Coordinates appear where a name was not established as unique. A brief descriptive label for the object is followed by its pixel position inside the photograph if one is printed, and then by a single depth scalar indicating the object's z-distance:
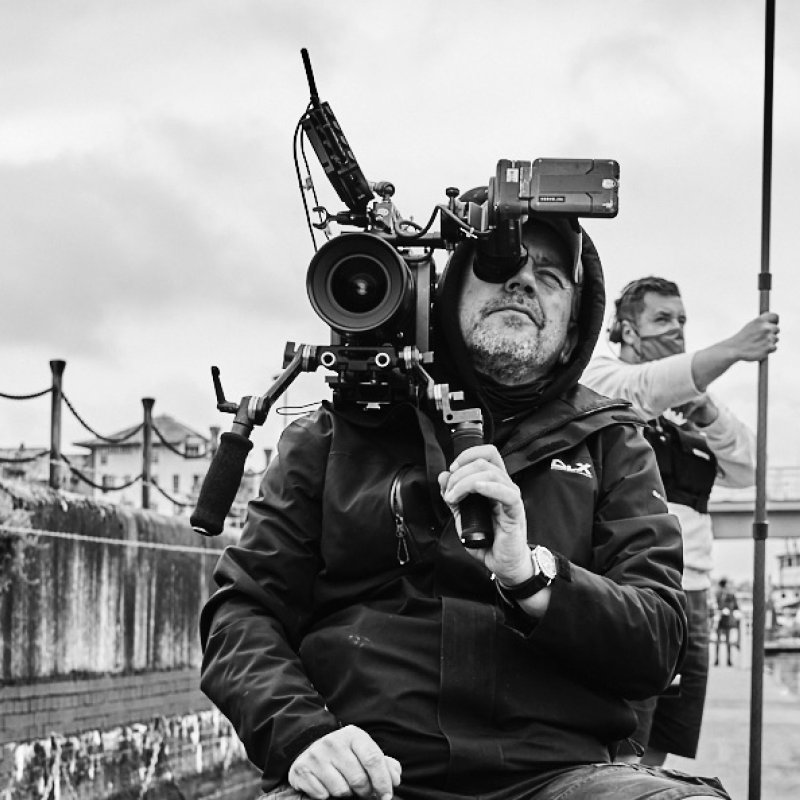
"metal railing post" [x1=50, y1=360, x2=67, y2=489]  12.66
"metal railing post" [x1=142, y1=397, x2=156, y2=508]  14.67
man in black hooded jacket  2.66
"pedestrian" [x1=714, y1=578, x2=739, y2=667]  32.28
